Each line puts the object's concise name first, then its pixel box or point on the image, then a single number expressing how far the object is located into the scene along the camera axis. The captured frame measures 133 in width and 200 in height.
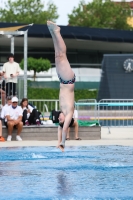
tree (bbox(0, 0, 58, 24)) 93.69
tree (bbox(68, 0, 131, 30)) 93.69
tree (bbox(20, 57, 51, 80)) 50.38
